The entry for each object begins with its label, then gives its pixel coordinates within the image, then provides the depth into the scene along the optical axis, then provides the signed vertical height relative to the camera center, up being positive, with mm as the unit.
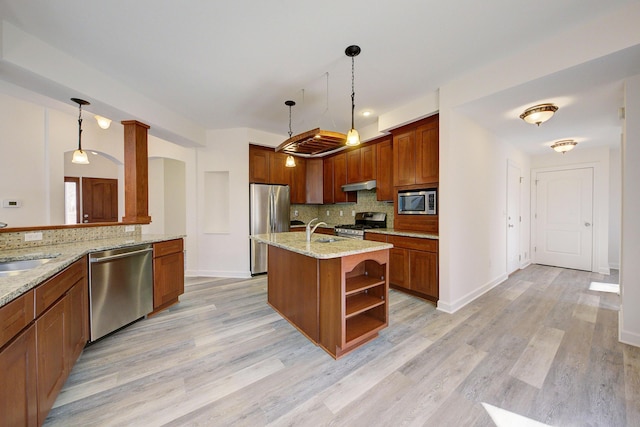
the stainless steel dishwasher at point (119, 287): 2193 -773
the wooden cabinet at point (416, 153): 3254 +845
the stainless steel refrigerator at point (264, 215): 4523 -77
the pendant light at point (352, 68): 2207 +1492
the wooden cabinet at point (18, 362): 1014 -702
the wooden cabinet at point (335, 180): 4977 +670
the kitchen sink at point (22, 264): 1826 -407
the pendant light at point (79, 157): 3494 +807
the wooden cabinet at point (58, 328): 1310 -775
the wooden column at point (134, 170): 3117 +544
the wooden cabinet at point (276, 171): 4625 +823
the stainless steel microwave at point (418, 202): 3336 +126
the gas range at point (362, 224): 4152 -265
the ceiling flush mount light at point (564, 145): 3941 +1102
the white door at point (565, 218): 4645 -156
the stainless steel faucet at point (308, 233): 2594 -245
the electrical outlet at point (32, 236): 2246 -243
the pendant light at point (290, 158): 3322 +790
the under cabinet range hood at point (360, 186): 4336 +473
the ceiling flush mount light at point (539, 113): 2748 +1146
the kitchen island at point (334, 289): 2023 -756
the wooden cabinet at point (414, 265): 3121 -761
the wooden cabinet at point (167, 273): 2828 -777
